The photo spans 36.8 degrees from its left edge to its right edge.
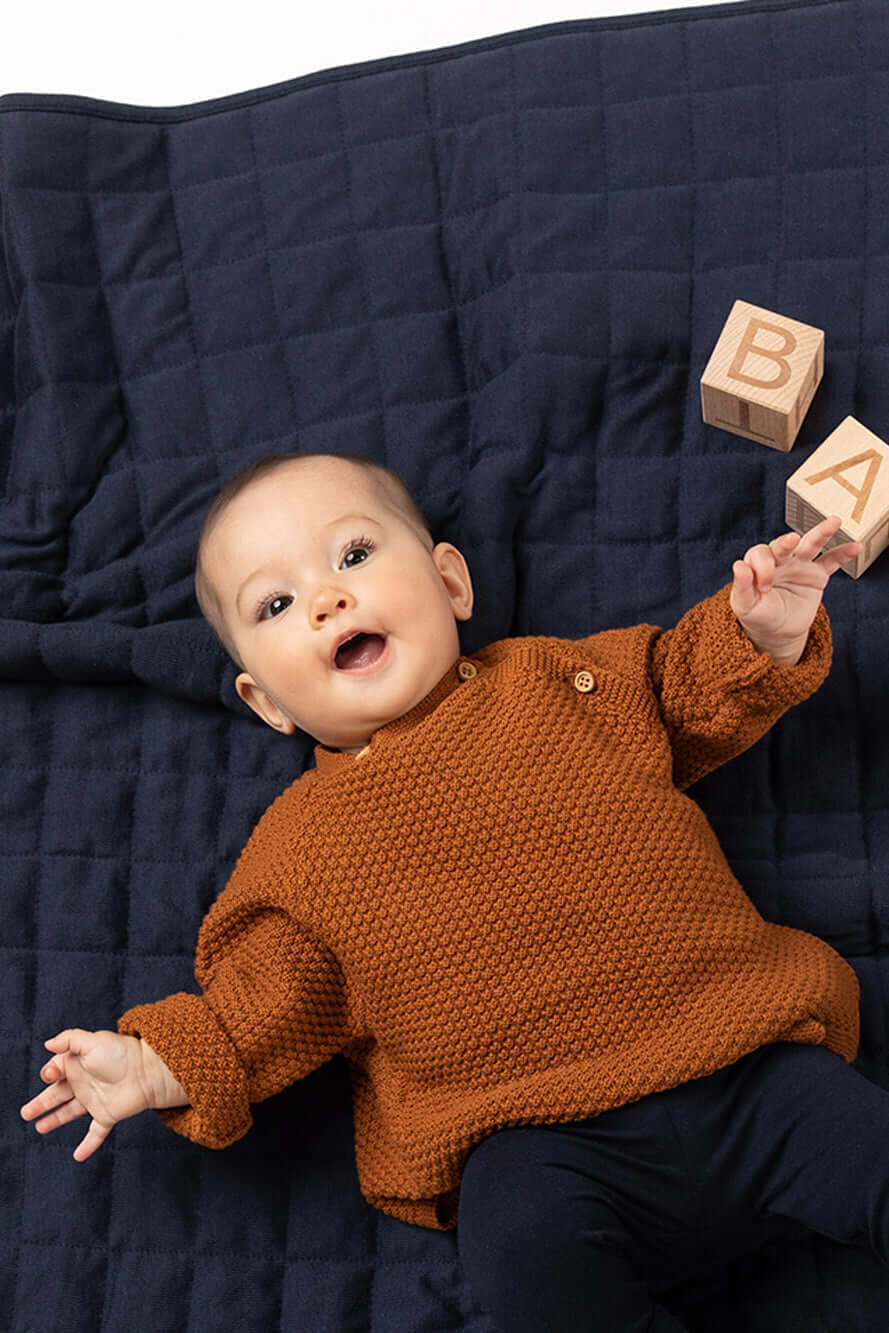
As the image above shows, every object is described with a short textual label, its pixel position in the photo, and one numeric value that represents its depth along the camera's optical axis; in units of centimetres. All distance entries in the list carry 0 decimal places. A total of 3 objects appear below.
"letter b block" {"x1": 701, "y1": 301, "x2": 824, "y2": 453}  134
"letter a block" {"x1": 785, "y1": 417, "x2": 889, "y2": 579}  130
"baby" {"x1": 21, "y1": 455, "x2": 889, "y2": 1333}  112
